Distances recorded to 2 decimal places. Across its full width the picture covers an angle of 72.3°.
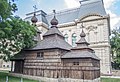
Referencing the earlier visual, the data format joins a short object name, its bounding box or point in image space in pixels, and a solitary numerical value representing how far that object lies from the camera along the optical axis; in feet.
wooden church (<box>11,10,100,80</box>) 33.48
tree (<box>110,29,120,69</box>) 69.98
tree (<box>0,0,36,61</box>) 33.38
